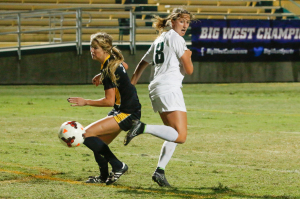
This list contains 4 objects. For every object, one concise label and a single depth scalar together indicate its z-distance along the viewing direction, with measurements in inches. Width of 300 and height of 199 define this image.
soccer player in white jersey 446.3
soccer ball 436.1
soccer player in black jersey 441.4
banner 1809.8
